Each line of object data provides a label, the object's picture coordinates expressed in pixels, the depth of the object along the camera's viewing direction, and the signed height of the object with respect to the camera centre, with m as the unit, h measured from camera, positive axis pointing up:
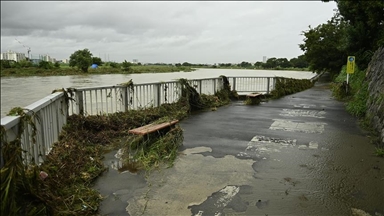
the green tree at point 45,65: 58.70 +2.08
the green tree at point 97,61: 70.03 +3.64
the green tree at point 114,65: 74.85 +2.70
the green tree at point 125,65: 63.11 +2.29
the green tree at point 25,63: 56.58 +2.29
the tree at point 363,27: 11.69 +2.20
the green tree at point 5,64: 49.53 +2.01
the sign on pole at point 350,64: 11.45 +0.48
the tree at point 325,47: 23.70 +2.49
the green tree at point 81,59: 59.44 +3.37
